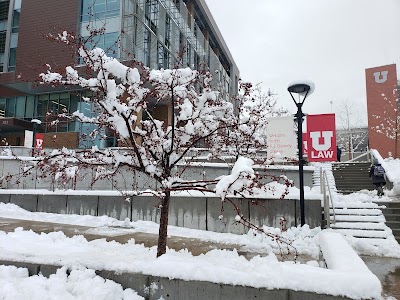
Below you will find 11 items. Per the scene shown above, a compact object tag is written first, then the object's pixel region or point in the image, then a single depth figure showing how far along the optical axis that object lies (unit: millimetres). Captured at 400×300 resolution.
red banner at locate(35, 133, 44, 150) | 20038
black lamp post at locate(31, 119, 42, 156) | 31731
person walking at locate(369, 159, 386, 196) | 12280
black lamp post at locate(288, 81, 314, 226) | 8672
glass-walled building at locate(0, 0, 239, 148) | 27172
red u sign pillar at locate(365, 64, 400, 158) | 25578
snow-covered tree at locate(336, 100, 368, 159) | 52988
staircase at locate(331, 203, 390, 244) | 8320
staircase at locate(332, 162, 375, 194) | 14578
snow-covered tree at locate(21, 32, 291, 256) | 4570
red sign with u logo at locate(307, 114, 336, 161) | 9648
